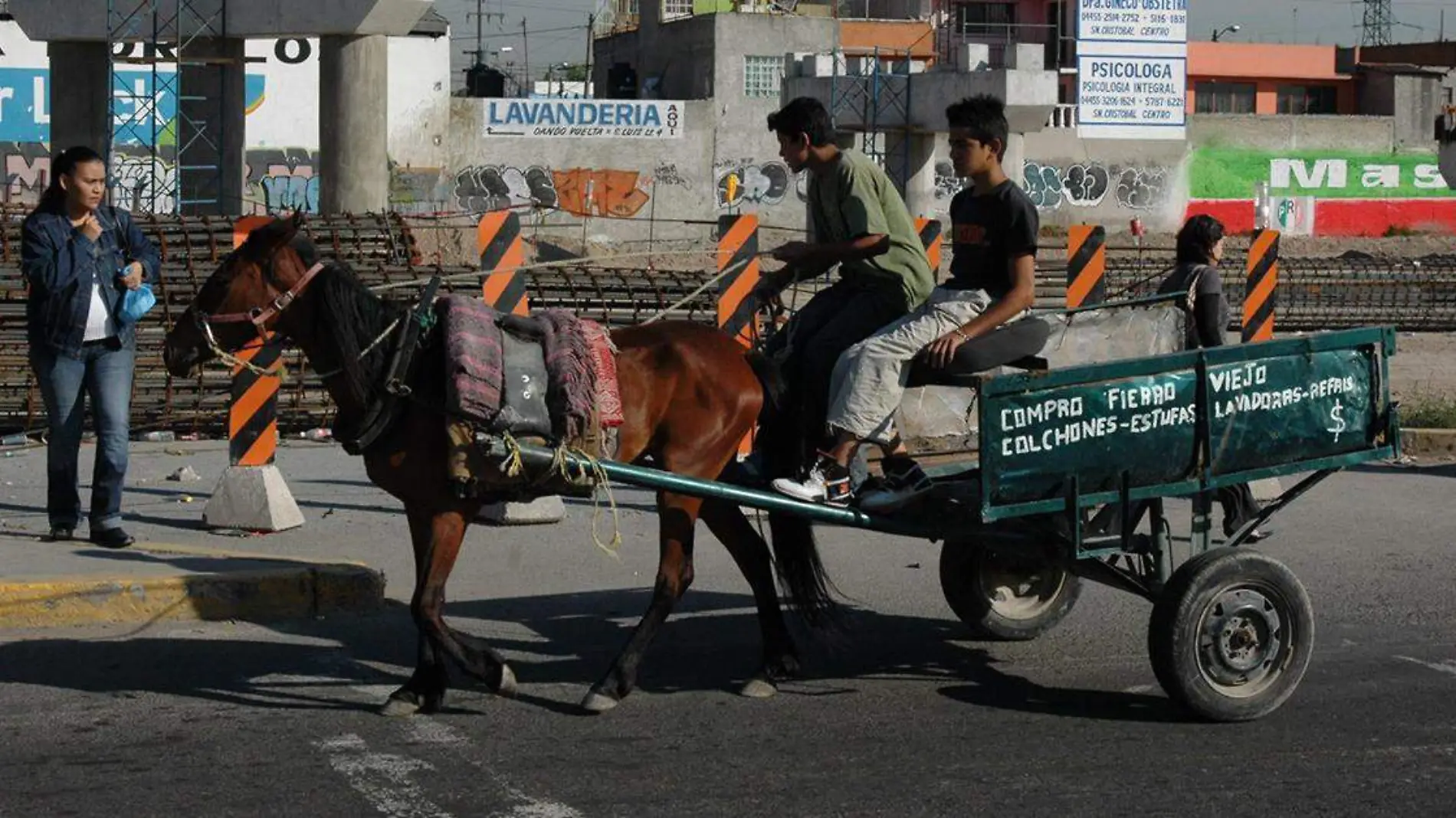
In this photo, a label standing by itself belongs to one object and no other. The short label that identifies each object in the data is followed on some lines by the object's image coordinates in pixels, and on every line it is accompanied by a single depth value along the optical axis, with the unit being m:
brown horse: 7.29
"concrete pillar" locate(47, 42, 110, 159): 28.92
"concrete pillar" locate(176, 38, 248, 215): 29.69
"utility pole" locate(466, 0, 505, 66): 78.12
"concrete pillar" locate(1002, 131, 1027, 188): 49.72
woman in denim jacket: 9.74
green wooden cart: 7.44
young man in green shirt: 8.06
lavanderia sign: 53.00
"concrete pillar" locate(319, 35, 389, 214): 29.30
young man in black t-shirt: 7.76
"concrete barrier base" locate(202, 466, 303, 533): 11.10
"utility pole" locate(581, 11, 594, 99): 66.31
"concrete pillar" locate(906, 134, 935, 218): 46.84
